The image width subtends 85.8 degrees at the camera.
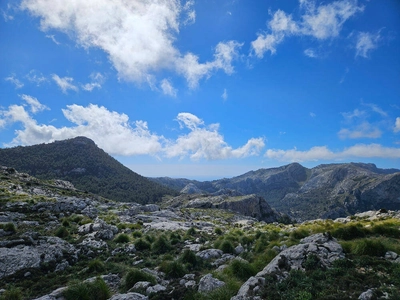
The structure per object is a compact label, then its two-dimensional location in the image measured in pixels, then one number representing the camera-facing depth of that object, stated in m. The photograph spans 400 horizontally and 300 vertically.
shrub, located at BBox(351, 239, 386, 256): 11.39
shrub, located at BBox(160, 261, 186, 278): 13.11
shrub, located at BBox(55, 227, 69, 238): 20.95
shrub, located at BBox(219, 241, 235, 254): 17.50
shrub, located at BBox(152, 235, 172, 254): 18.77
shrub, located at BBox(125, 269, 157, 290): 11.74
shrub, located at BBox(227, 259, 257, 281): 11.82
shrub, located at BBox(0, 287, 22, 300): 10.30
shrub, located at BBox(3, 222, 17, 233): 19.58
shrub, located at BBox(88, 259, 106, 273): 14.25
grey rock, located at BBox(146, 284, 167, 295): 10.47
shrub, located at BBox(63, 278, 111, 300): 10.11
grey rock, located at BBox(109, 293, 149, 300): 9.57
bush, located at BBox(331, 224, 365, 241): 16.45
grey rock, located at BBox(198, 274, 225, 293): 10.23
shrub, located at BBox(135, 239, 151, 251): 19.25
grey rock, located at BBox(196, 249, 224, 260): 16.06
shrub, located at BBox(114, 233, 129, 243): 21.36
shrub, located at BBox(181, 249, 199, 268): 14.75
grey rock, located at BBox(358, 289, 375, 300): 7.54
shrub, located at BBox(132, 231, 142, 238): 23.94
